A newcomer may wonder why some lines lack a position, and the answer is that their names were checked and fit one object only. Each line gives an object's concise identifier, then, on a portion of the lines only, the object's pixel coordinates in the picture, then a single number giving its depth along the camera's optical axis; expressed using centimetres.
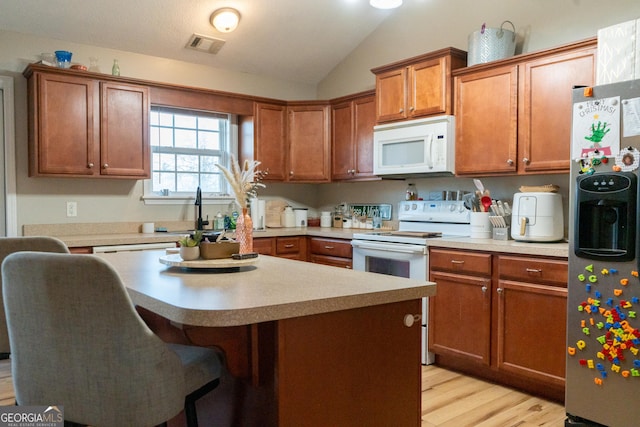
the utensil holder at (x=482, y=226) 340
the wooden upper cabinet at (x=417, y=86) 358
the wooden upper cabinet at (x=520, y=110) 297
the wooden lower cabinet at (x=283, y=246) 420
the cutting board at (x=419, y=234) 362
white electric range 342
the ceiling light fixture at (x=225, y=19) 392
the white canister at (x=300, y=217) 493
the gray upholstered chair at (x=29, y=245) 185
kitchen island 129
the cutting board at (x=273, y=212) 497
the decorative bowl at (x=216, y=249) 199
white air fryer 301
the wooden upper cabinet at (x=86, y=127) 348
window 438
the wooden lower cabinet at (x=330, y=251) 407
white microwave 357
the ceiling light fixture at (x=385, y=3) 373
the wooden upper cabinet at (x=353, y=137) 435
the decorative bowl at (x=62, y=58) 359
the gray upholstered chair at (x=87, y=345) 119
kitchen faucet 427
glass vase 211
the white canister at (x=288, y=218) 489
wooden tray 185
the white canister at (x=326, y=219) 498
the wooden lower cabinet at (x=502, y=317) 273
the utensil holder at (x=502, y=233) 326
